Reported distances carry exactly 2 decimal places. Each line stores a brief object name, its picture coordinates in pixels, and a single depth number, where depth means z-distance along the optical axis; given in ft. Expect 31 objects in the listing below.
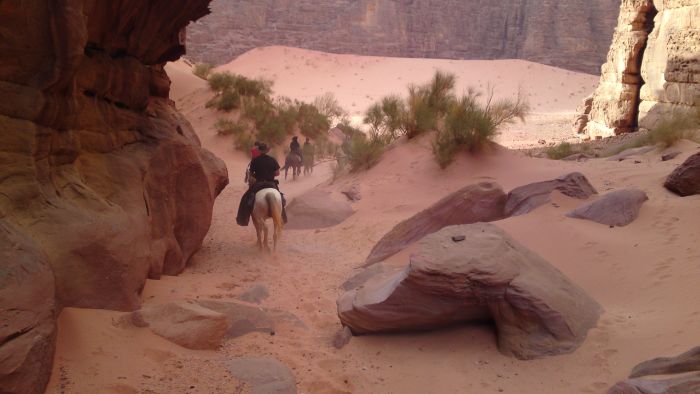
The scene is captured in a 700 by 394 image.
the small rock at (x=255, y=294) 21.88
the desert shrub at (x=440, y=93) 46.32
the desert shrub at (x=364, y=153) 44.29
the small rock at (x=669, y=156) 34.78
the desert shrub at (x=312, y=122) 75.36
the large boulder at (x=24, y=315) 10.70
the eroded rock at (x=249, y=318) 17.76
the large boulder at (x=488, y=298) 15.43
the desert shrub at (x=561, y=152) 48.96
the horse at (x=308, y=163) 58.17
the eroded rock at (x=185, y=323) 15.43
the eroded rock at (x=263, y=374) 14.29
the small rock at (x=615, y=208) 23.20
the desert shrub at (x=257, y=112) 71.61
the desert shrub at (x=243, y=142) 66.64
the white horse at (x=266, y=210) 29.12
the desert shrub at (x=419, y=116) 43.53
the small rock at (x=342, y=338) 17.72
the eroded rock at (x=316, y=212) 36.99
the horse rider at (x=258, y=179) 29.94
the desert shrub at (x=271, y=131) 69.15
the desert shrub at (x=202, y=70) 97.60
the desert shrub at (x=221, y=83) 78.34
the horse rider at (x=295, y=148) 54.65
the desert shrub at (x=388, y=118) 46.32
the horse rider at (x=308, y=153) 58.29
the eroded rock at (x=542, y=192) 26.25
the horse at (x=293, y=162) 54.29
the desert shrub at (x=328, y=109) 86.20
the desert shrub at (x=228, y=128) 68.49
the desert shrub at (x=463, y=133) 38.75
